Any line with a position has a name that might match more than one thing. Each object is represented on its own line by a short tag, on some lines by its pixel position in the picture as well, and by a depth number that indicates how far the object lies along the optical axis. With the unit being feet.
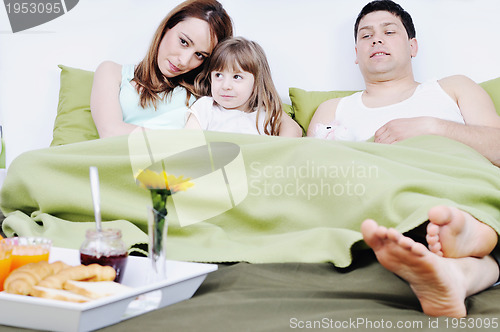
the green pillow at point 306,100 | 7.20
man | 2.64
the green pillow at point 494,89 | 6.59
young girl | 6.51
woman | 6.70
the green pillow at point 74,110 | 6.71
